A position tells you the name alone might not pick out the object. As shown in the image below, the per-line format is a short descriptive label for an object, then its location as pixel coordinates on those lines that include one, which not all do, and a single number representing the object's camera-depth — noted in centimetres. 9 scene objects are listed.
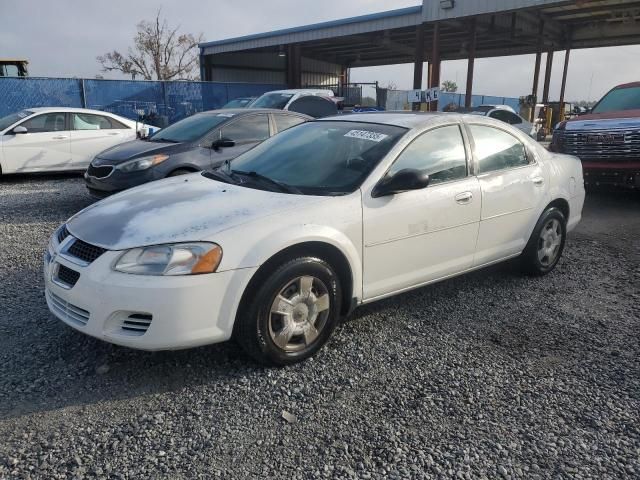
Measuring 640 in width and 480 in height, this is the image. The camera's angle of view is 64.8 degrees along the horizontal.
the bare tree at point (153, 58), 4703
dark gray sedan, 657
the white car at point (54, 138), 948
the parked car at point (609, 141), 760
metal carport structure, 1747
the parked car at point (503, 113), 1292
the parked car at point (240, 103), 1494
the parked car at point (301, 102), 1259
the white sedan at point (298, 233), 273
